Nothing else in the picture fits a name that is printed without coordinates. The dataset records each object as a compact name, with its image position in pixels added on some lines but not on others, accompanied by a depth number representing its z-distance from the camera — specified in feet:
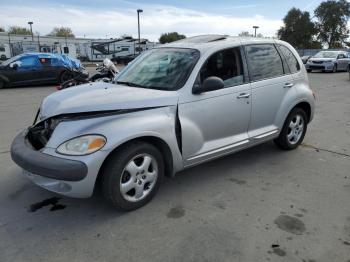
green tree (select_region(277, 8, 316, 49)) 222.48
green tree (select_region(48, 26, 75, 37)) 334.99
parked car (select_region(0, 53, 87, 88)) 49.70
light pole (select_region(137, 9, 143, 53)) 114.42
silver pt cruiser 10.93
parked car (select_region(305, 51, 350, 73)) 77.82
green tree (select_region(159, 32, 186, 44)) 231.30
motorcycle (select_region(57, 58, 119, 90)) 25.16
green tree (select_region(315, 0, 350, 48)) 220.84
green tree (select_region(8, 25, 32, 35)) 319.72
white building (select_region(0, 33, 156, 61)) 152.56
